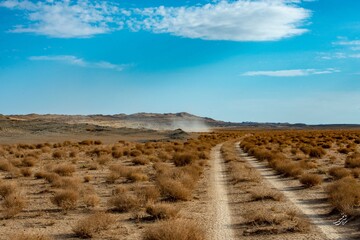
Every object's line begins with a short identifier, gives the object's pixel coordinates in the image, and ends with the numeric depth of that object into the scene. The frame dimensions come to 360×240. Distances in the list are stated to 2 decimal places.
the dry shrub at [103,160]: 35.40
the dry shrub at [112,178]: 24.14
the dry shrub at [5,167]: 29.71
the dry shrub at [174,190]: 17.91
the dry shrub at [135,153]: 43.22
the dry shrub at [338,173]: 23.88
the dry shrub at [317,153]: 40.19
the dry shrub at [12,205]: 15.21
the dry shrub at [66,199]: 16.46
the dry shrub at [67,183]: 20.45
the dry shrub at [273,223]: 12.60
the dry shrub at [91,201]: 16.86
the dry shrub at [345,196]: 14.59
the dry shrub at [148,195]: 16.64
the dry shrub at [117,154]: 42.72
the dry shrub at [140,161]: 35.19
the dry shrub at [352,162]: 29.13
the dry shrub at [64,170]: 27.00
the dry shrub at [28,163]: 33.12
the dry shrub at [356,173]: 24.06
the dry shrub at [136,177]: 24.45
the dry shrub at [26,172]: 26.97
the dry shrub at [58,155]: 41.94
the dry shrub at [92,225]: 12.33
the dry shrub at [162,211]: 14.22
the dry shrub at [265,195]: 17.81
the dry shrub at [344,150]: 44.75
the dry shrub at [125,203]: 15.85
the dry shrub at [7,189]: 18.88
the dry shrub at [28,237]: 10.13
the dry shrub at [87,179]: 24.77
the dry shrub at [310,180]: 21.41
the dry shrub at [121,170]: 25.81
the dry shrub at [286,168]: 25.27
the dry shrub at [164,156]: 38.79
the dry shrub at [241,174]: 23.45
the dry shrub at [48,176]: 23.92
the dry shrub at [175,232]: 10.29
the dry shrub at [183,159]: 33.47
